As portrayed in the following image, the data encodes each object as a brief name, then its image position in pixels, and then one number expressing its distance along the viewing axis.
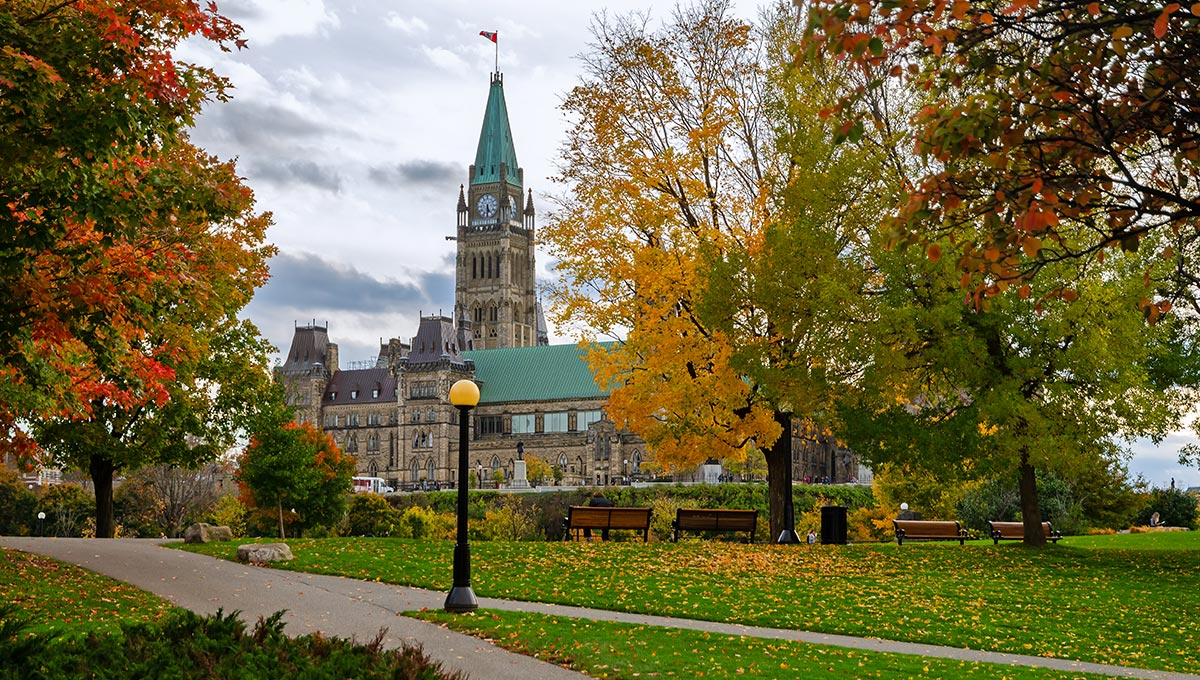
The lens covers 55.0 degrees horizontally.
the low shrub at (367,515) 66.25
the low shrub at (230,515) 60.88
